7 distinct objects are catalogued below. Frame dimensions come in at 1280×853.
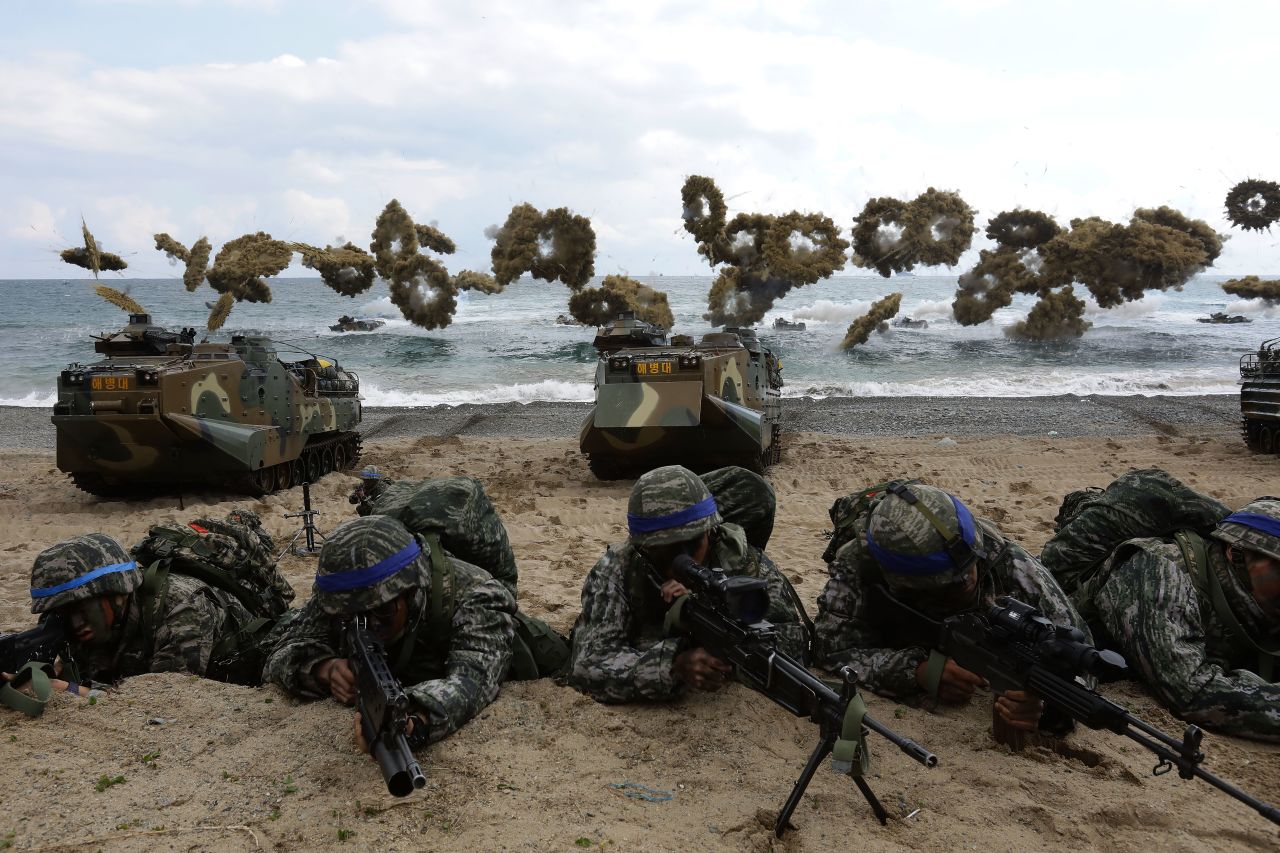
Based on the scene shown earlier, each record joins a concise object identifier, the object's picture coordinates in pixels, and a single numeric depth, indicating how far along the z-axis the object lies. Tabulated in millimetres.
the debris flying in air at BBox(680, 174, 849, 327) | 34562
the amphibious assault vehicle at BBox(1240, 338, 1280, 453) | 13672
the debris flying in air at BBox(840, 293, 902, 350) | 38844
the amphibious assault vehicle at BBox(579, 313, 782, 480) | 11859
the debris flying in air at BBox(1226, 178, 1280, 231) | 31094
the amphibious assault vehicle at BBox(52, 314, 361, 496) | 11000
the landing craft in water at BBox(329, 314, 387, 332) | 49750
